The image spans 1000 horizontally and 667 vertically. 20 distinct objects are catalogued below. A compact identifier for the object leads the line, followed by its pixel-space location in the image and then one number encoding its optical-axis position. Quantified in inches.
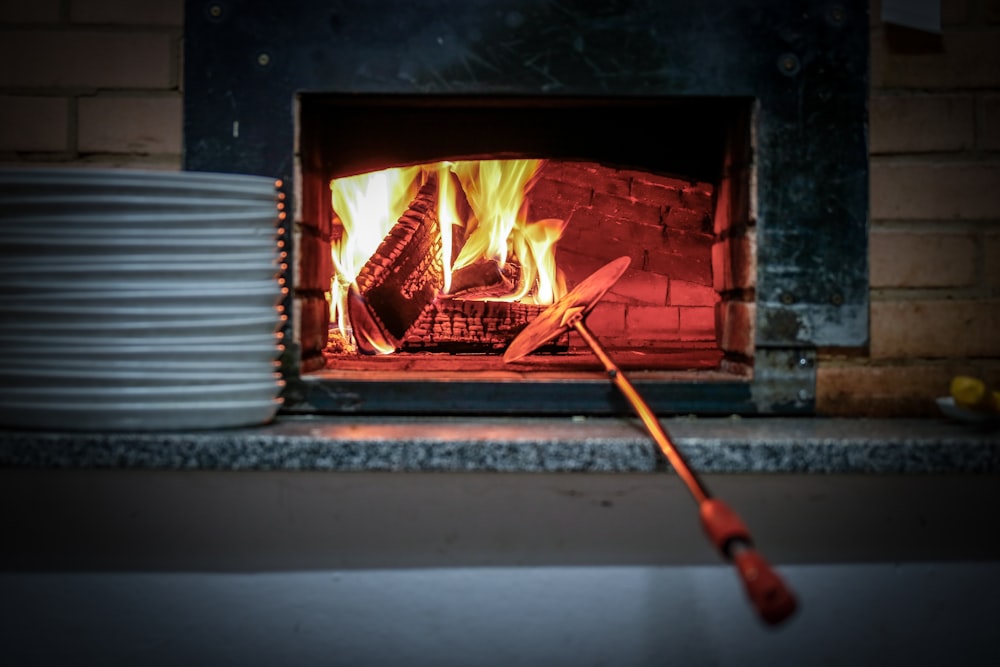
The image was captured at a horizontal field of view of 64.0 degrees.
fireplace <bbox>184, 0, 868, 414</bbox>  62.8
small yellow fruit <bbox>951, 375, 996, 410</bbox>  56.8
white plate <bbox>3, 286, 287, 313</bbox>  53.8
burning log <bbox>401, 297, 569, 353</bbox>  95.5
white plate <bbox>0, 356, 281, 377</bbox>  53.6
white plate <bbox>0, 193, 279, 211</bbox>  54.2
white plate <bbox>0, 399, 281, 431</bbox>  53.9
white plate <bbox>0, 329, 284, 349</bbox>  53.7
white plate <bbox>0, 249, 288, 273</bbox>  54.2
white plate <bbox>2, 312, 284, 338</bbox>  53.6
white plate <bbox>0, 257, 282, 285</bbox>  54.0
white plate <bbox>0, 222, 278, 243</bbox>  54.2
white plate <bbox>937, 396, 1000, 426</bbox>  58.0
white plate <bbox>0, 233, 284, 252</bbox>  54.1
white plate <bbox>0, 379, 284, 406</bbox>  53.7
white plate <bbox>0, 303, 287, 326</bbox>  53.7
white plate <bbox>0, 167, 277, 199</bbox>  54.0
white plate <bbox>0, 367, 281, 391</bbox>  53.6
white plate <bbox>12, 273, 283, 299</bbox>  54.0
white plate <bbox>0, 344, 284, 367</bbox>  53.4
